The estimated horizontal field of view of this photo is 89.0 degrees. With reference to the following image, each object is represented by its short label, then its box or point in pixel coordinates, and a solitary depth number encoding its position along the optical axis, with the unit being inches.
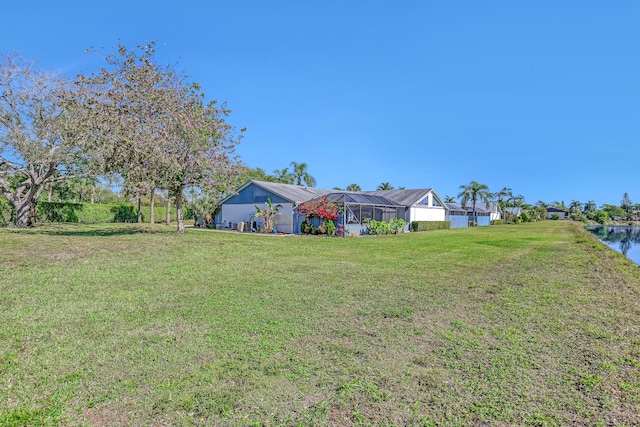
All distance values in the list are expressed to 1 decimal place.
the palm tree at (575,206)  4636.8
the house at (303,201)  940.6
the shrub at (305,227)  905.5
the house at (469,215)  1732.3
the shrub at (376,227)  974.4
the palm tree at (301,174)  1834.4
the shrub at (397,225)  1034.8
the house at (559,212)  4106.8
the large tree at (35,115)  682.8
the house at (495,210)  2521.2
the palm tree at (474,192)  1808.6
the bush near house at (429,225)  1196.5
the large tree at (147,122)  597.9
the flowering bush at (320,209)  872.3
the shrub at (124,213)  1320.1
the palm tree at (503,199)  2460.6
